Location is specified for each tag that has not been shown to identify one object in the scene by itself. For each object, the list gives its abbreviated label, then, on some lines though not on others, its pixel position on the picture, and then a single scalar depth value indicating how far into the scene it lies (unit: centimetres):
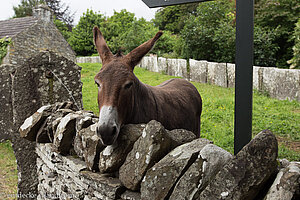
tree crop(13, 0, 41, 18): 4241
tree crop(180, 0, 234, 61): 1584
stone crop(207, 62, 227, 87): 1205
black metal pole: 217
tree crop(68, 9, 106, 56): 2689
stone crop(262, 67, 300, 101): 904
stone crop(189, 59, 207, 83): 1319
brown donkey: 215
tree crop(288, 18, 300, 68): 1266
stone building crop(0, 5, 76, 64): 1355
